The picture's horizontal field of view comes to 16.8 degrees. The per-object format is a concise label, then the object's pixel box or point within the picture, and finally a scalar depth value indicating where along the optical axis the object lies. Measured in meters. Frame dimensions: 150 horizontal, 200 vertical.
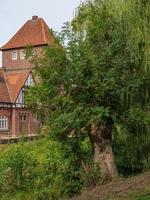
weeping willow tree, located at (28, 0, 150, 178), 13.48
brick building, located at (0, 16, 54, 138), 55.44
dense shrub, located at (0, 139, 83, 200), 14.78
